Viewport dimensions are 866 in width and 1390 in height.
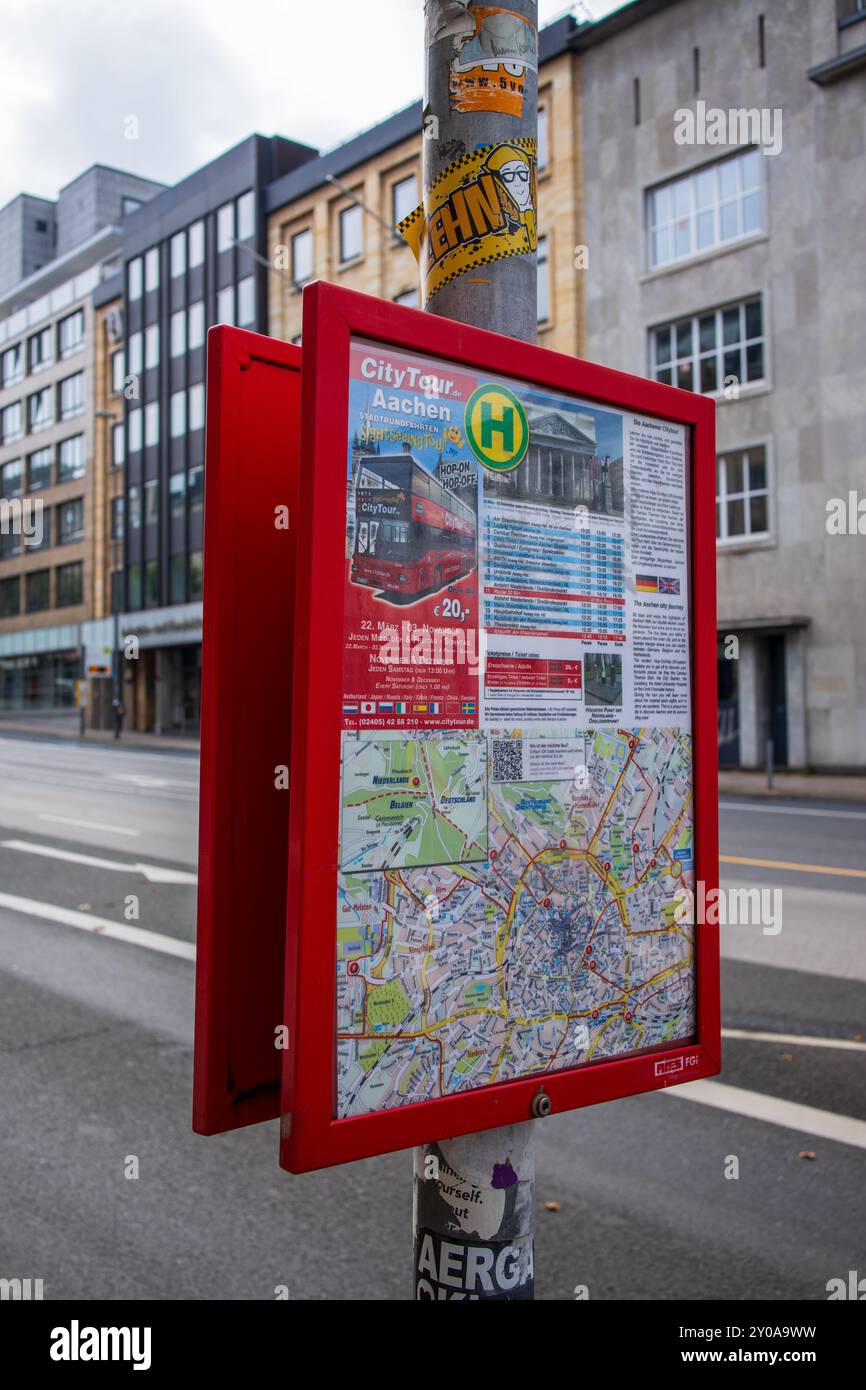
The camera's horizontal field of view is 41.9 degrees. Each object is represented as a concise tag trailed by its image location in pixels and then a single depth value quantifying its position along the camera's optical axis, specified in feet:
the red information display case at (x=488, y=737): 5.50
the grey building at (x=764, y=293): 78.95
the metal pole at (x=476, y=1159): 6.13
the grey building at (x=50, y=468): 182.50
